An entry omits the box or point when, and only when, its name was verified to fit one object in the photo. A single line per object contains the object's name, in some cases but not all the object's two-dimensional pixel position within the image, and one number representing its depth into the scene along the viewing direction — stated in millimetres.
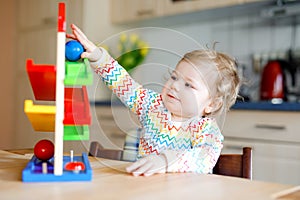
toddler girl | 901
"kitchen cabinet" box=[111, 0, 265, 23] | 2605
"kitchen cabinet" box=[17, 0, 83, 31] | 3244
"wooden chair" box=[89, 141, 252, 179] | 964
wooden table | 653
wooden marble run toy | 747
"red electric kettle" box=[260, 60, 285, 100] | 2570
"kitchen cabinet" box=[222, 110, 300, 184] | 2086
